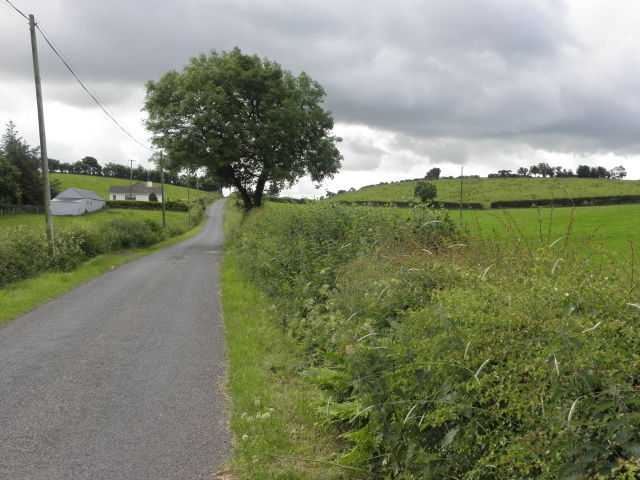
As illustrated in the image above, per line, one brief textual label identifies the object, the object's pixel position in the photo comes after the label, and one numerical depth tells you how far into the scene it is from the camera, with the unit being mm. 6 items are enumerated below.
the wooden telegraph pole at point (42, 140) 18844
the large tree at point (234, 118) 33625
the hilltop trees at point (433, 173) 94562
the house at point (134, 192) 121688
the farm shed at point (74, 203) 83250
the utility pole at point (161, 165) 37609
